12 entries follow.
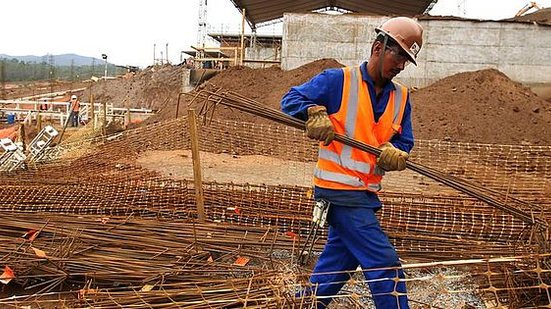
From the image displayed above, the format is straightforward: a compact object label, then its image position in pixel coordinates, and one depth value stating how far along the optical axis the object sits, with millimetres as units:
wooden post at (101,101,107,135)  12851
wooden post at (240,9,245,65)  20172
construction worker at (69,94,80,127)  18408
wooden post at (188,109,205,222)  4453
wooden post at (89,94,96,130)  14264
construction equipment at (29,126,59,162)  8977
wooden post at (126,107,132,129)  17716
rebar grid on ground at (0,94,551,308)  4258
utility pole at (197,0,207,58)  28594
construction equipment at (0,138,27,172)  8109
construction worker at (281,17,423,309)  2477
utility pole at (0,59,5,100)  31938
